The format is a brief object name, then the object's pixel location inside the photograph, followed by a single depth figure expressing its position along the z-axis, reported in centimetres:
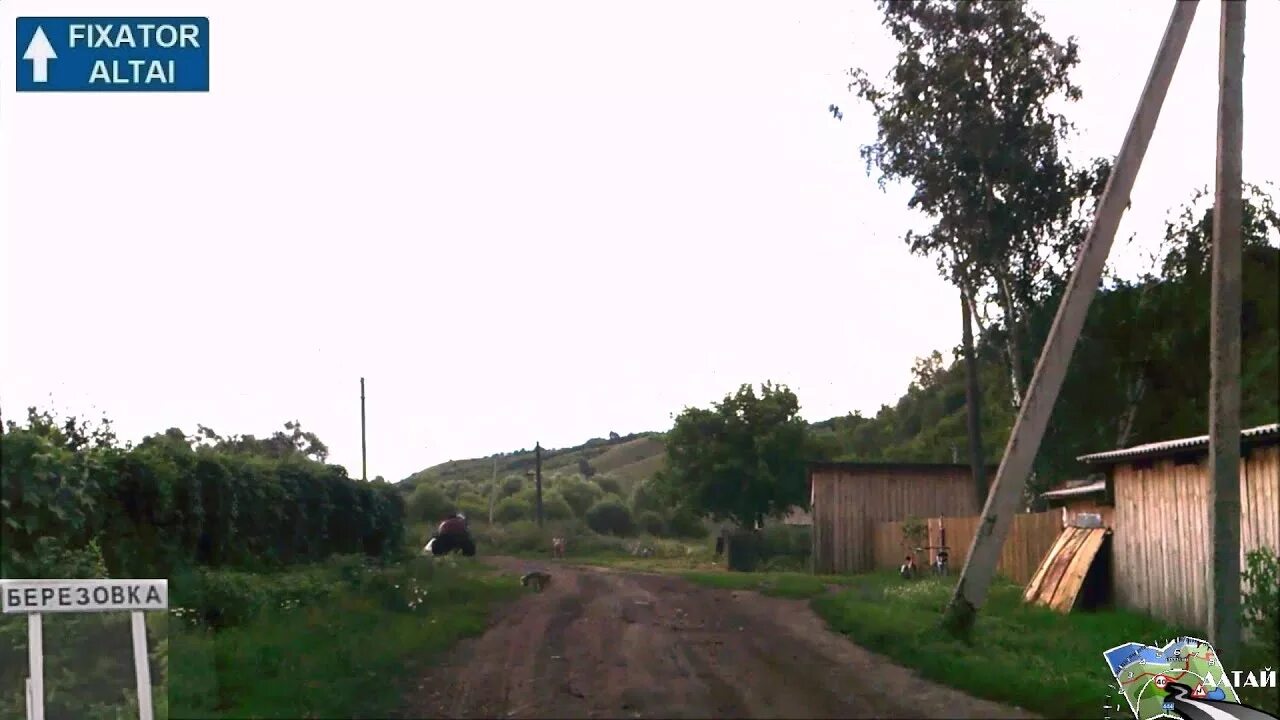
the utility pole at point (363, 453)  3153
